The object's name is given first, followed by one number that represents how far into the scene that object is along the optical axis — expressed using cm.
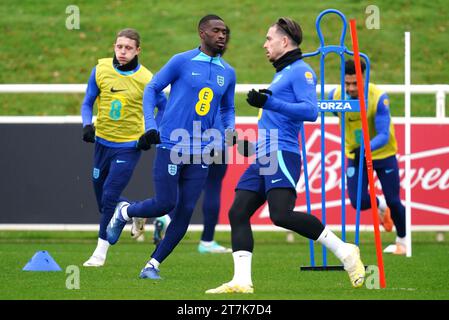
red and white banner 1534
